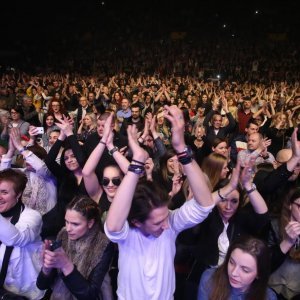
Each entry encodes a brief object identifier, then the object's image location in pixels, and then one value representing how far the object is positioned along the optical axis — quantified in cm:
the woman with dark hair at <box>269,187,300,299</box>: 230
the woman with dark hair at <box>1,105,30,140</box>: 506
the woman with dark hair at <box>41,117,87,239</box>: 321
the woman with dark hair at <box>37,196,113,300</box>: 198
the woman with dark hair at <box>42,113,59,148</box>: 480
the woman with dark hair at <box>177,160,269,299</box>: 238
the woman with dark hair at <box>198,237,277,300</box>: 196
